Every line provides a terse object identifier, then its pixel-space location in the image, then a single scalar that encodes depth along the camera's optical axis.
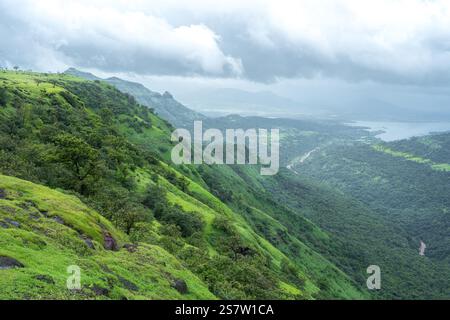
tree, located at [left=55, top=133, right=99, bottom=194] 74.62
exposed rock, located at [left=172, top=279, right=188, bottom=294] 43.94
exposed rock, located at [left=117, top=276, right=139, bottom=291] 38.00
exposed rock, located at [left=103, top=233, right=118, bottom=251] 50.03
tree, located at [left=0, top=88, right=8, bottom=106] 123.07
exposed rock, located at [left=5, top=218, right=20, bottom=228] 40.53
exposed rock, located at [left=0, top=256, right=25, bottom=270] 31.48
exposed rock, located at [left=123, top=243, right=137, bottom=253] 50.92
